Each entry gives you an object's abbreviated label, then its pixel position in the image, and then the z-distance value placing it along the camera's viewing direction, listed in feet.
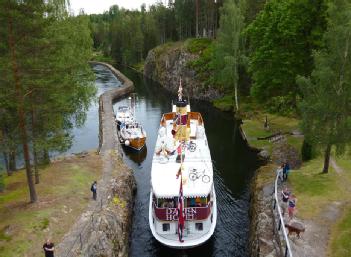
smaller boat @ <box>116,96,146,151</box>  172.76
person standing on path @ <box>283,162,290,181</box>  107.96
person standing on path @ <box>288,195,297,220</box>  86.63
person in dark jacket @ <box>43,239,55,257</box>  71.41
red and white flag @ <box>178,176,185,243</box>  88.43
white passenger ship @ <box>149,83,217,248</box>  92.43
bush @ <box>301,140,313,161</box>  129.39
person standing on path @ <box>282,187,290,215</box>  93.25
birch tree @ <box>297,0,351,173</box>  98.99
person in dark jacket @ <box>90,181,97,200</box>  105.40
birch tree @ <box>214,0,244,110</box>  228.43
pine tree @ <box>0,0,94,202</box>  82.46
